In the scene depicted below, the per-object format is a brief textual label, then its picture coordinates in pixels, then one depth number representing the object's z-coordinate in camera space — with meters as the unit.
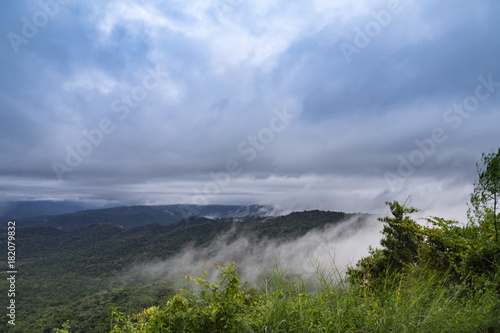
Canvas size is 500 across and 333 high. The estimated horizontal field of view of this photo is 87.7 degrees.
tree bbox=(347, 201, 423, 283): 15.69
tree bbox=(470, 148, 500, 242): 4.52
